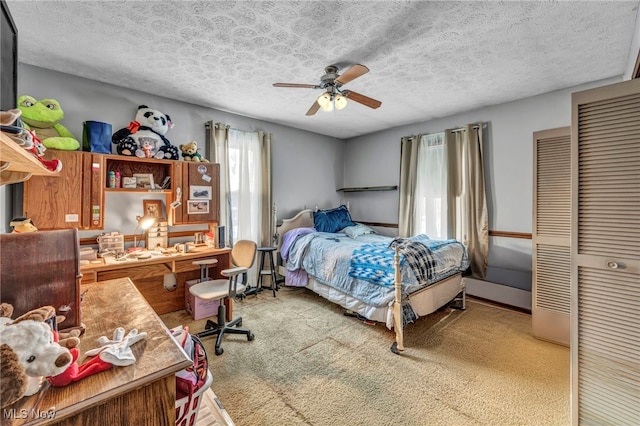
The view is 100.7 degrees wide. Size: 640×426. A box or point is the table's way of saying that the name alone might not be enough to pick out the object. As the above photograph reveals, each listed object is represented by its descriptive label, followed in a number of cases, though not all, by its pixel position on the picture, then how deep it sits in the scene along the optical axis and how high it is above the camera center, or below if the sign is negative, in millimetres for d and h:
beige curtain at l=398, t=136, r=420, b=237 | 4250 +496
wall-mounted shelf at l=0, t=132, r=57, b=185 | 728 +178
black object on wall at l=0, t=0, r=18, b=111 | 1203 +757
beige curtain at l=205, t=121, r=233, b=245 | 3531 +791
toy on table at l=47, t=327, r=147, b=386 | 754 -464
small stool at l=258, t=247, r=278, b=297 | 3854 -826
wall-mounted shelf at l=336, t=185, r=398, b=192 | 4614 +457
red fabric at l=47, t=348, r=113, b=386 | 746 -469
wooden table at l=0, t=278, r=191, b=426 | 678 -498
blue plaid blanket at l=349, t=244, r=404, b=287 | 2533 -526
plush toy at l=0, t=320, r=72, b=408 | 628 -374
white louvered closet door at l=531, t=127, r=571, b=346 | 2428 -207
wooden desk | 2291 -561
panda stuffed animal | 2756 +815
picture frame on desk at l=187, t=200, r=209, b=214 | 3097 +74
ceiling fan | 2375 +1135
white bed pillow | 4256 -287
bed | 2475 -644
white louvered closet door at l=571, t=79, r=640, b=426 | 1290 -217
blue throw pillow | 4422 -119
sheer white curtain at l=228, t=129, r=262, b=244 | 3809 +421
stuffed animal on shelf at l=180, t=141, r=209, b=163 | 3143 +725
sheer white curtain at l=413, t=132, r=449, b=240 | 3980 +377
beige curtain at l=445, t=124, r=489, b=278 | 3559 +245
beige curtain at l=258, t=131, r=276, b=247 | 4055 +380
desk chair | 2439 -750
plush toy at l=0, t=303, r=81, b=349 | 808 -336
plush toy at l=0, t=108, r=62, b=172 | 772 +253
